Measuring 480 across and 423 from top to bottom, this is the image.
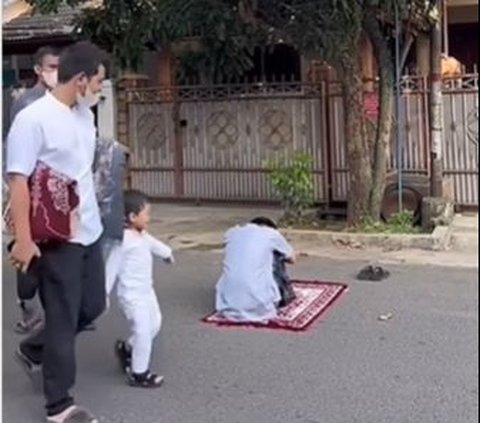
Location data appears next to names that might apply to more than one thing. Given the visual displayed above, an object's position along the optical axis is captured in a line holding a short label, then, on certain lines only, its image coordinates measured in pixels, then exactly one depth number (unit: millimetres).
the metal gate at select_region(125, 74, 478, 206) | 11508
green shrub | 10195
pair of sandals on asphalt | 7961
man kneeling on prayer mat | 6508
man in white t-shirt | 4223
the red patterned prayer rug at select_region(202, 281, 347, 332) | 6441
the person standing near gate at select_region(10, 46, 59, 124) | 5516
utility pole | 10414
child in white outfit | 5129
